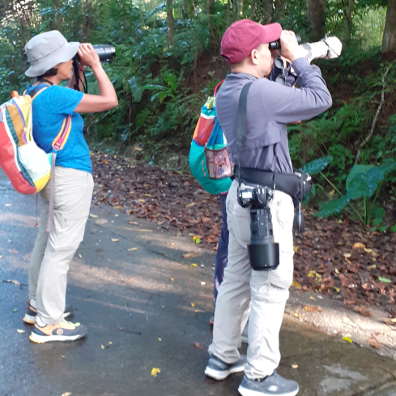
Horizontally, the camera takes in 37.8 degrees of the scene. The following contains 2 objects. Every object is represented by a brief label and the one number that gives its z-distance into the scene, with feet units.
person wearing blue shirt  12.53
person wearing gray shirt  10.30
